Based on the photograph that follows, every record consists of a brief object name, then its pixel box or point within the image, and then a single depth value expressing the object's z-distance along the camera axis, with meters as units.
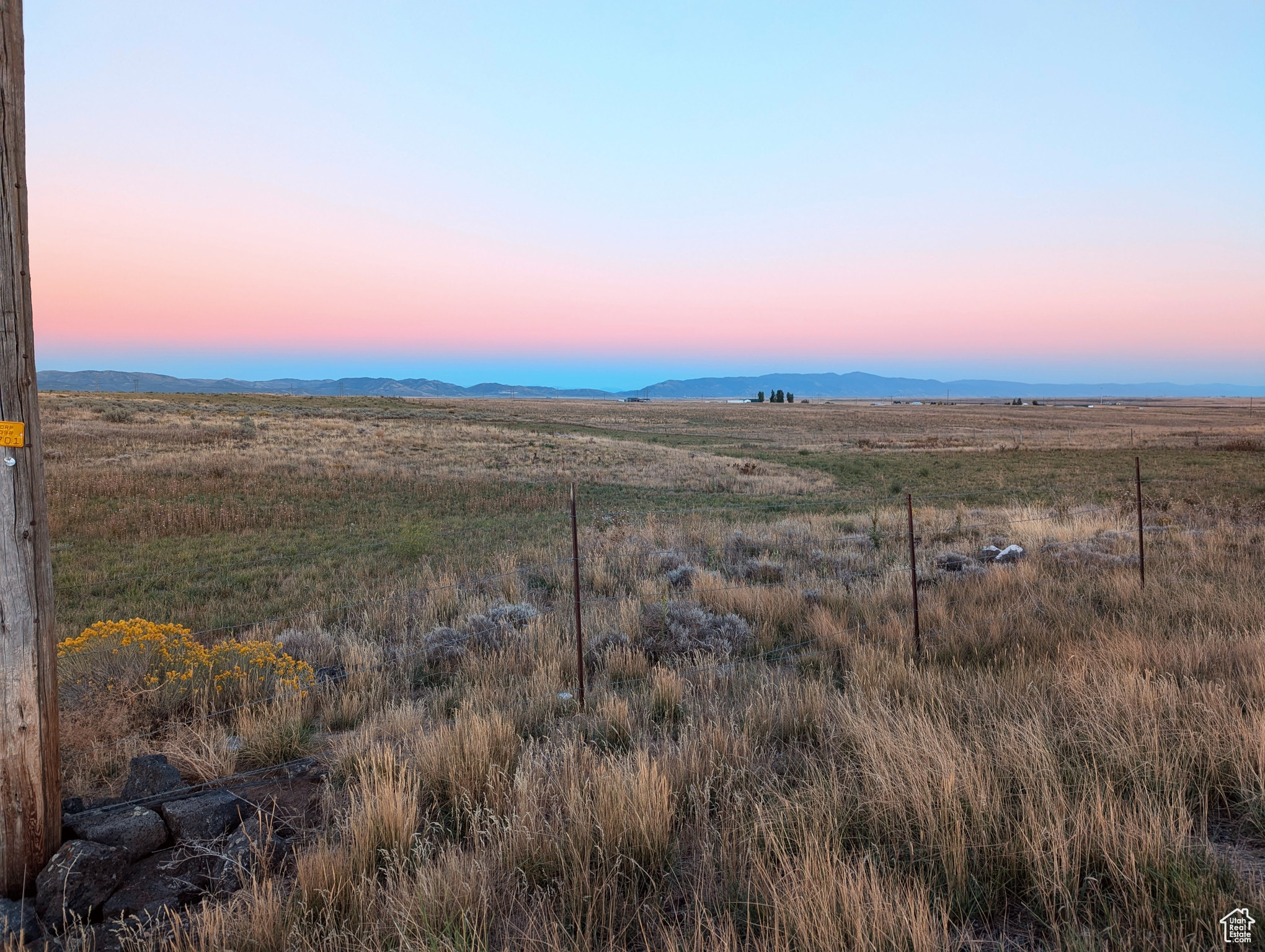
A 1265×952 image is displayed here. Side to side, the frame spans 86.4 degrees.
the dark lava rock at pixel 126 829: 3.42
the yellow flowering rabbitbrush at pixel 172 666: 5.78
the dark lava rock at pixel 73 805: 3.73
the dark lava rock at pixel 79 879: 3.12
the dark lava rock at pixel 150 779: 3.94
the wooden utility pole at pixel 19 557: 3.17
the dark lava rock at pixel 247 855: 3.30
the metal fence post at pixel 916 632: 6.57
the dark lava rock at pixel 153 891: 3.14
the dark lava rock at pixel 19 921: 2.92
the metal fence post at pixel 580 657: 5.60
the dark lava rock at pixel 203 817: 3.63
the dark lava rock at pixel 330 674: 6.37
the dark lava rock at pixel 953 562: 10.45
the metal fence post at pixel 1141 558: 8.64
